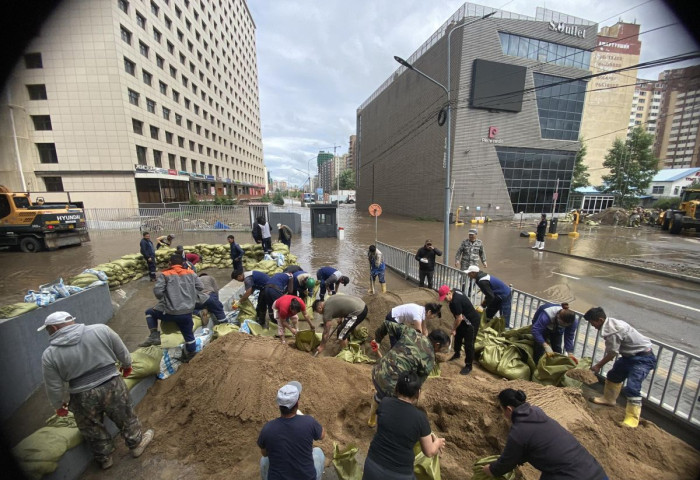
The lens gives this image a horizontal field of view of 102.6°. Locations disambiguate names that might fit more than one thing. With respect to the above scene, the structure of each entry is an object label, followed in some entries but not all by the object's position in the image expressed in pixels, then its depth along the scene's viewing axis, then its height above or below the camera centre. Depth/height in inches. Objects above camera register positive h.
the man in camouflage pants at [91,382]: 101.5 -71.2
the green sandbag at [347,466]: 98.7 -95.8
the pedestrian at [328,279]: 253.0 -78.7
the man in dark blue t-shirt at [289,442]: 83.7 -74.6
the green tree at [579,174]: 1422.2 +102.4
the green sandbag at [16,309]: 153.6 -66.0
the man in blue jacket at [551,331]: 155.3 -77.3
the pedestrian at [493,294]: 190.9 -69.1
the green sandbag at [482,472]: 91.0 -90.9
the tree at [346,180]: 3957.4 +172.2
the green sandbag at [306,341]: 179.5 -94.4
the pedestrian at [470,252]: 279.0 -58.6
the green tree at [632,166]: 1206.3 +120.1
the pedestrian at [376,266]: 293.9 -76.9
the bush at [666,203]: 1295.6 -40.8
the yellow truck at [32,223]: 461.4 -54.3
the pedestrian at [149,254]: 328.8 -73.1
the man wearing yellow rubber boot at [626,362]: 125.6 -77.1
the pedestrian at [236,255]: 329.7 -74.0
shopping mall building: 985.5 +301.8
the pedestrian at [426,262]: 285.0 -70.6
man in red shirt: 182.4 -78.6
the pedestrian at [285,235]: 430.3 -65.4
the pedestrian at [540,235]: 524.1 -77.9
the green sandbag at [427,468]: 93.0 -91.0
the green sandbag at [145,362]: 141.1 -87.1
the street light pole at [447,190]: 356.8 +3.8
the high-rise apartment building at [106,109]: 855.7 +271.7
